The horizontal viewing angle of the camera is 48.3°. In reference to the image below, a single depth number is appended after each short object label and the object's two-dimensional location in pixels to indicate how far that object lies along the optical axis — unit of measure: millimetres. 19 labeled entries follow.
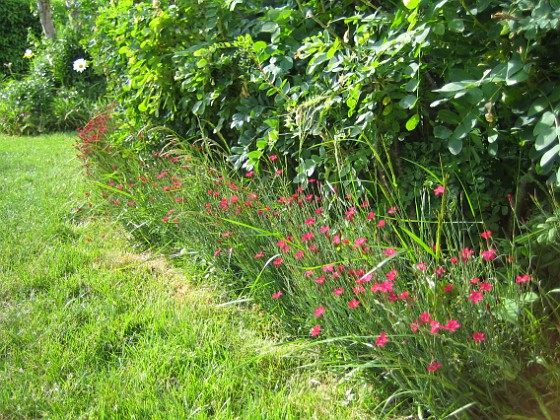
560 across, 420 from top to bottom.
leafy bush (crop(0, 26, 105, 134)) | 9312
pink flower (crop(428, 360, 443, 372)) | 1918
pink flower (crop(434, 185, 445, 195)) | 2287
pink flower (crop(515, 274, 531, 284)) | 2014
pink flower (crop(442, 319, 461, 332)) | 1917
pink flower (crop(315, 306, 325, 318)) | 2204
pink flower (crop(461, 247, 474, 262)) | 2165
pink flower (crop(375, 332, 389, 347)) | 2018
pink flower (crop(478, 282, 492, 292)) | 2051
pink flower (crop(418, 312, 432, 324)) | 1993
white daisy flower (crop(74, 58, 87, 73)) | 9219
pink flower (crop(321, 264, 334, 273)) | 2345
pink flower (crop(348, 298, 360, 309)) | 2164
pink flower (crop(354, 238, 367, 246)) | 2312
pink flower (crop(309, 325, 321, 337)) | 2230
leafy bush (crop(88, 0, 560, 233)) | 2408
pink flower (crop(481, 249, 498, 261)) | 2091
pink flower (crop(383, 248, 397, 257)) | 2303
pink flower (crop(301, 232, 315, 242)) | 2592
